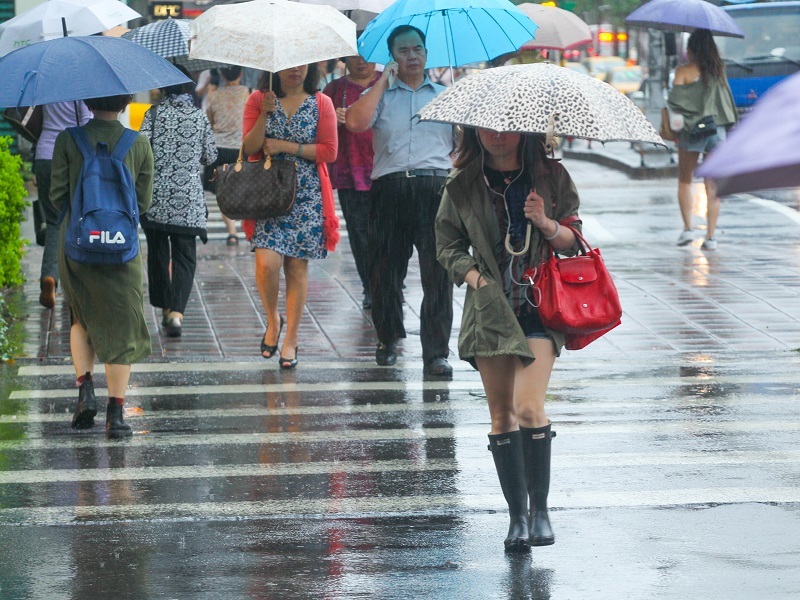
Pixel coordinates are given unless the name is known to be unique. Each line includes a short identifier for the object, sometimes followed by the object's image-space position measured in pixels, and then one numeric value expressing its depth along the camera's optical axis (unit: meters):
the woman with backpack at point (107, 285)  14.43
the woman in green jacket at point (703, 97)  27.95
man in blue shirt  17.44
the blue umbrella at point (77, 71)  13.76
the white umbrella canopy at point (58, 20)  18.78
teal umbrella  17.05
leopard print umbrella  10.24
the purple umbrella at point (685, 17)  27.94
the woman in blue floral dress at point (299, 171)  17.78
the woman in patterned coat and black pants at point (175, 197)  20.03
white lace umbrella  16.75
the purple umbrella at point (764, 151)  5.96
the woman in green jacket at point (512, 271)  10.89
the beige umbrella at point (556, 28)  28.61
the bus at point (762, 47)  47.78
